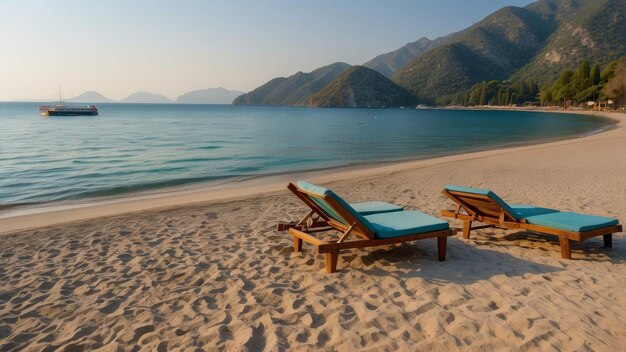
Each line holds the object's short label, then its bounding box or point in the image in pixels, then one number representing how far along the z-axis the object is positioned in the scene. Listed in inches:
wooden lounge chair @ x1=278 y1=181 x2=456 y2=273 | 205.5
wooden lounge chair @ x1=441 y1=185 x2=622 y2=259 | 227.0
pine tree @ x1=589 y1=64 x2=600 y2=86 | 4345.5
